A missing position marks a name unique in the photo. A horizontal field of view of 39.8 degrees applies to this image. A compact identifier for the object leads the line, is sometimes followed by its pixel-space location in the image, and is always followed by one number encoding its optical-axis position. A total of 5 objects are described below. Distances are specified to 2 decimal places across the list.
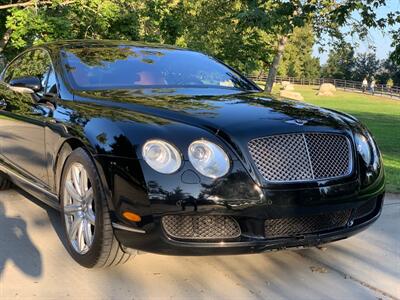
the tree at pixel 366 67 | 93.59
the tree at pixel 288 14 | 9.77
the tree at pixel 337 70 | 96.25
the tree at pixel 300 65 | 61.78
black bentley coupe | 3.15
